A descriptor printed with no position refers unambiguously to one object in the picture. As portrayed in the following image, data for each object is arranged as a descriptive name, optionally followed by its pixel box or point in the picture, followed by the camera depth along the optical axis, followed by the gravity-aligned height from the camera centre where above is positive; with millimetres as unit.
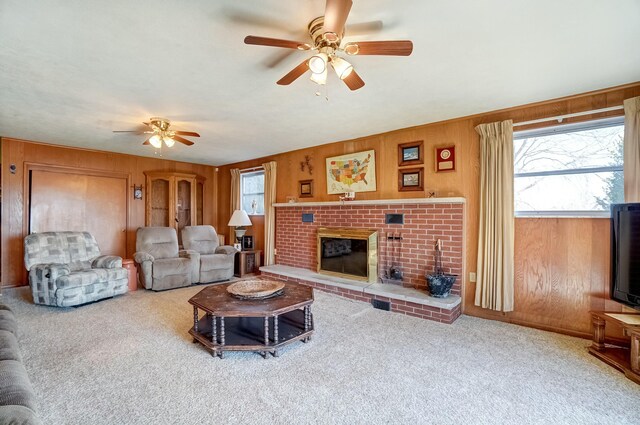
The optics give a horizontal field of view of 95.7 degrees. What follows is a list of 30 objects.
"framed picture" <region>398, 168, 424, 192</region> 3832 +454
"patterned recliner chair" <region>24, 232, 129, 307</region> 3516 -780
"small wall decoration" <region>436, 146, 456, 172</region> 3543 +679
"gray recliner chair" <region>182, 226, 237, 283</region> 4891 -739
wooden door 4793 +103
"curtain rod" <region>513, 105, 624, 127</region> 2668 +973
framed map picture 4289 +625
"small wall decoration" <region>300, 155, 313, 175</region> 5083 +861
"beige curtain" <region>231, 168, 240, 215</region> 6457 +519
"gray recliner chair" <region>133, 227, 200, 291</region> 4359 -759
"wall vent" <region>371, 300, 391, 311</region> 3531 -1134
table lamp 5633 -172
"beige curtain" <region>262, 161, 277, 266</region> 5520 -51
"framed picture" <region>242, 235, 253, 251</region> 5888 -627
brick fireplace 3475 -221
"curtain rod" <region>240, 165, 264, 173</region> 5941 +923
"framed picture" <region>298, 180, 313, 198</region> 5090 +431
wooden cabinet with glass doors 5906 +263
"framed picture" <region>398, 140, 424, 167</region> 3812 +802
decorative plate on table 2600 -725
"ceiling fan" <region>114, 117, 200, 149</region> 3562 +1015
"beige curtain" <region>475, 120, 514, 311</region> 3086 -59
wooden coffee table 2336 -1054
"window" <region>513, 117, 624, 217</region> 2732 +457
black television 2297 -322
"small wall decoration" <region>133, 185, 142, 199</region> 5742 +392
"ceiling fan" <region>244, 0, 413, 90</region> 1526 +989
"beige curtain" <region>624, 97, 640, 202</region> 2490 +559
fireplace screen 4070 -643
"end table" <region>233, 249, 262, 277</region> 5445 -975
